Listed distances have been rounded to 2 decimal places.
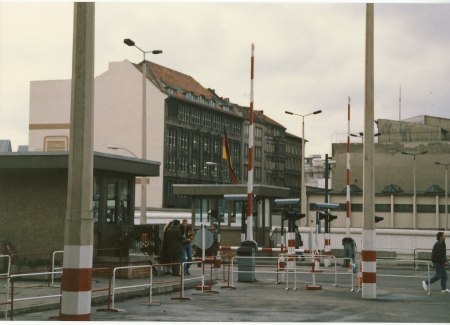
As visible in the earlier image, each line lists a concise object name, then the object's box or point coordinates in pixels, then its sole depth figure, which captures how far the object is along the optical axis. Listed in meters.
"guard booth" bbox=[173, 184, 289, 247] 38.88
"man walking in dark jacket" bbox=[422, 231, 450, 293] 21.83
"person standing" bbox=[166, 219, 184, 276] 24.60
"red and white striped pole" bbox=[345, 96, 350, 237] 31.53
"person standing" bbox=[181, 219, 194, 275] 26.34
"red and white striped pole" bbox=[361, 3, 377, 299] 17.75
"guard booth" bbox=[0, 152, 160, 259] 22.83
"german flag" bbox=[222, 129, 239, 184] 29.70
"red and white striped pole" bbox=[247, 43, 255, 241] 22.78
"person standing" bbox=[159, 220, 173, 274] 24.73
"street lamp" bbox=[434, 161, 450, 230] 75.79
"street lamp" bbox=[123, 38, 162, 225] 36.47
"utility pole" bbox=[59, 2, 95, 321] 8.59
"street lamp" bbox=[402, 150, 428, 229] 83.19
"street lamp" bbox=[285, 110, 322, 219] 51.60
